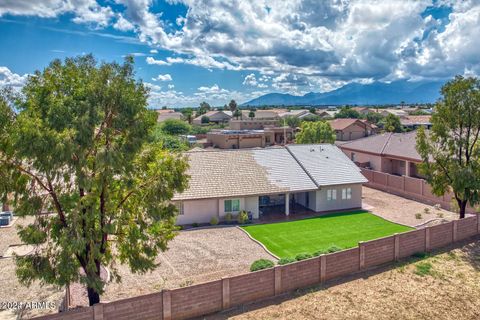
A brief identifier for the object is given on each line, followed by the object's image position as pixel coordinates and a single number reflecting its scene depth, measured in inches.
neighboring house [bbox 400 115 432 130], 3877.5
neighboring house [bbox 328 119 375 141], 2987.2
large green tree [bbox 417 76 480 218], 901.2
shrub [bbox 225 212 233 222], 1082.7
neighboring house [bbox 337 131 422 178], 1540.4
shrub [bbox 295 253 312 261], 709.3
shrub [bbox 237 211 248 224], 1067.9
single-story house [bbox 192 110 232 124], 5676.7
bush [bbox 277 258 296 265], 693.3
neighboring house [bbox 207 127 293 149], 2736.2
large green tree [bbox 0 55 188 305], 433.7
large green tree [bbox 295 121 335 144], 2105.1
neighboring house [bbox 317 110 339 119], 5894.2
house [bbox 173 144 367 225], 1080.8
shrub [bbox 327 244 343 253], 759.6
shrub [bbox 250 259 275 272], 674.8
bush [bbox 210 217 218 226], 1061.1
